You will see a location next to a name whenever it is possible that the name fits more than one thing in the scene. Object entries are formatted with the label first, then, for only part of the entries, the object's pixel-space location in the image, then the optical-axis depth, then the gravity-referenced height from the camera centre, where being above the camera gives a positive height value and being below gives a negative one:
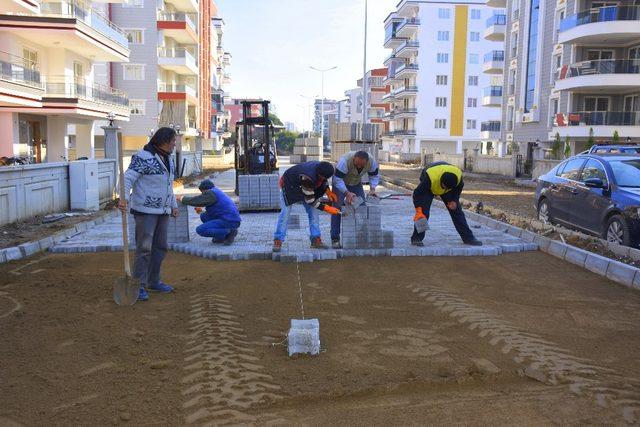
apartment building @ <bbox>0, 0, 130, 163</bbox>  23.23 +2.93
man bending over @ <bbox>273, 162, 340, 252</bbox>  8.35 -0.62
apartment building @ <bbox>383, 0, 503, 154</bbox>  71.62 +9.48
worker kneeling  9.15 -1.07
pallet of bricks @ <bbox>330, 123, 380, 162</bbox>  26.48 +0.54
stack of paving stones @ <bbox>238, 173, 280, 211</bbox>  13.96 -1.10
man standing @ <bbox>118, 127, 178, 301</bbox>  6.28 -0.51
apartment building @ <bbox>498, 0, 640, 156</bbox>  31.67 +4.67
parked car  8.70 -0.71
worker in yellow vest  8.98 -0.69
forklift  17.70 -0.03
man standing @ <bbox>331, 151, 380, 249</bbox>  8.81 -0.41
